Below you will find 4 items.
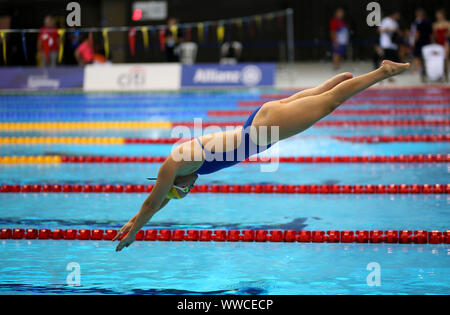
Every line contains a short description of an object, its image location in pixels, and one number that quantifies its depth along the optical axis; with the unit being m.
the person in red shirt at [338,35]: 20.23
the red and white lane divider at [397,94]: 15.74
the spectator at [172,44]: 19.39
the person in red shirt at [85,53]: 18.91
